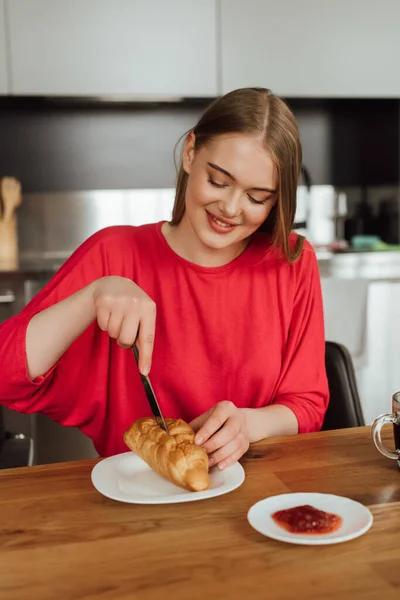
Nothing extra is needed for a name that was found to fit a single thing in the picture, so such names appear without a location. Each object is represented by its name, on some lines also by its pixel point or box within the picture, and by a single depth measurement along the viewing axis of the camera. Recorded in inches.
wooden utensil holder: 126.9
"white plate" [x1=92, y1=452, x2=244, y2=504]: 35.4
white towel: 113.3
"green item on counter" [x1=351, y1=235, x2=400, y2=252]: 131.0
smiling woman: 52.1
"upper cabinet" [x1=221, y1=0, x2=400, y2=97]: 127.0
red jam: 32.1
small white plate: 31.1
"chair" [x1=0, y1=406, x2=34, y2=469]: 65.2
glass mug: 40.4
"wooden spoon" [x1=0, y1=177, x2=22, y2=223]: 128.3
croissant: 37.4
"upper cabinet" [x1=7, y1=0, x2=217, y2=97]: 119.2
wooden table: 28.0
